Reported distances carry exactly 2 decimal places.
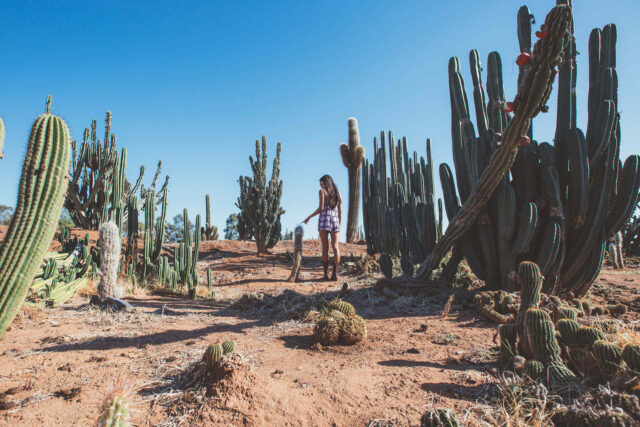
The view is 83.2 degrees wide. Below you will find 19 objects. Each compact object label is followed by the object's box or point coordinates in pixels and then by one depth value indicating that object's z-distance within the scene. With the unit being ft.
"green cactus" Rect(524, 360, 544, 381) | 7.32
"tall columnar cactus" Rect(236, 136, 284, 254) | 37.50
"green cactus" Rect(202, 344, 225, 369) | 8.06
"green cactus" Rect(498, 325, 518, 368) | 8.71
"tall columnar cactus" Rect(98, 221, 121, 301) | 15.38
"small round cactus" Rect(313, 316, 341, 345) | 10.82
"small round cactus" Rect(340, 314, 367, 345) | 10.85
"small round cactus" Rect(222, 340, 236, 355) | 8.45
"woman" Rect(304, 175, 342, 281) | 21.31
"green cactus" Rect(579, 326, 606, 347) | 7.54
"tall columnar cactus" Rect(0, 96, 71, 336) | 7.91
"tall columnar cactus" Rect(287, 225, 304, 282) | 22.68
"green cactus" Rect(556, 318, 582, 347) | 7.88
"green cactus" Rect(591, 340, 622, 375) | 6.77
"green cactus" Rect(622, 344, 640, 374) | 6.42
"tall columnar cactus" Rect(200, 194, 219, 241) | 53.29
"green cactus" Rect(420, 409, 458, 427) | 5.92
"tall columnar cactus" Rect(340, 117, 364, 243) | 43.37
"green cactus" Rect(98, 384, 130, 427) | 5.28
